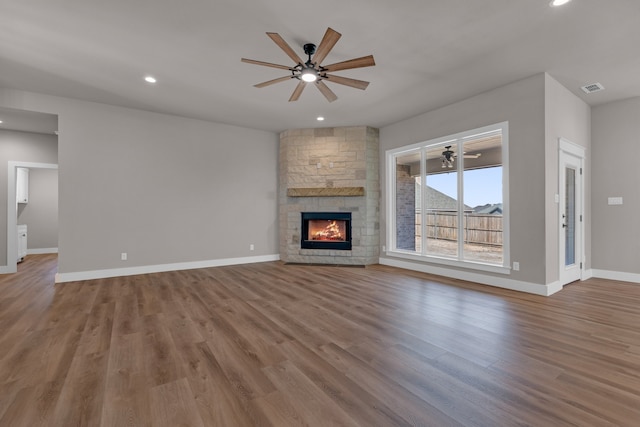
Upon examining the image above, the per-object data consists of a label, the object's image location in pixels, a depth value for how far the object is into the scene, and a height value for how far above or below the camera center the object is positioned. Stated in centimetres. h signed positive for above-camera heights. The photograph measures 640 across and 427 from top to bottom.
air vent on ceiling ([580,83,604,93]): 412 +188
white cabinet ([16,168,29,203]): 682 +77
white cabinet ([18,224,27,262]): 623 -58
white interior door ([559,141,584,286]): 412 +0
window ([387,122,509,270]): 458 +29
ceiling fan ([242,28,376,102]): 259 +159
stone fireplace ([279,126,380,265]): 614 +47
